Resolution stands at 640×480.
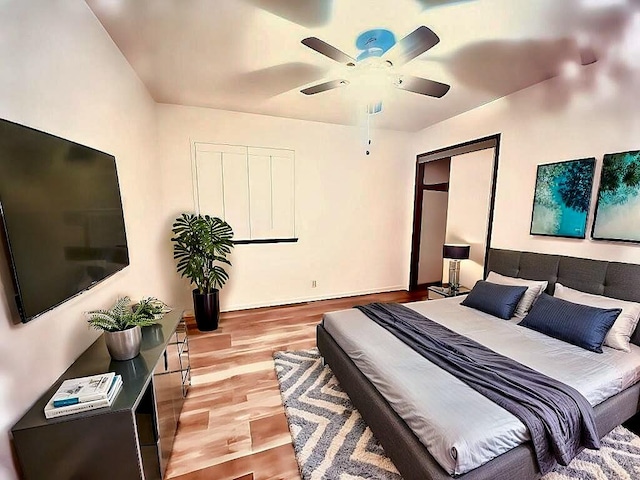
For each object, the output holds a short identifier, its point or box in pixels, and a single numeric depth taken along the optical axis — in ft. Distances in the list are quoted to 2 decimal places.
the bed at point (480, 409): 3.94
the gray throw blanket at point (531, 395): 4.16
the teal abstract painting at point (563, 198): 7.57
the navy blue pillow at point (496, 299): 7.83
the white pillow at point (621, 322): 6.02
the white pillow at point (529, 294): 8.00
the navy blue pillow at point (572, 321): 6.00
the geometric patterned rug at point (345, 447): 4.83
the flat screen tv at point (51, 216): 3.38
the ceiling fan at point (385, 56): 5.09
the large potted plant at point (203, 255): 10.06
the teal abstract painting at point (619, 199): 6.61
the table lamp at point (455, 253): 11.67
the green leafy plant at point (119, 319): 4.76
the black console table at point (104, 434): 3.43
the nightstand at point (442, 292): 11.42
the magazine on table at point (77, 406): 3.50
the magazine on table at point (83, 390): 3.61
